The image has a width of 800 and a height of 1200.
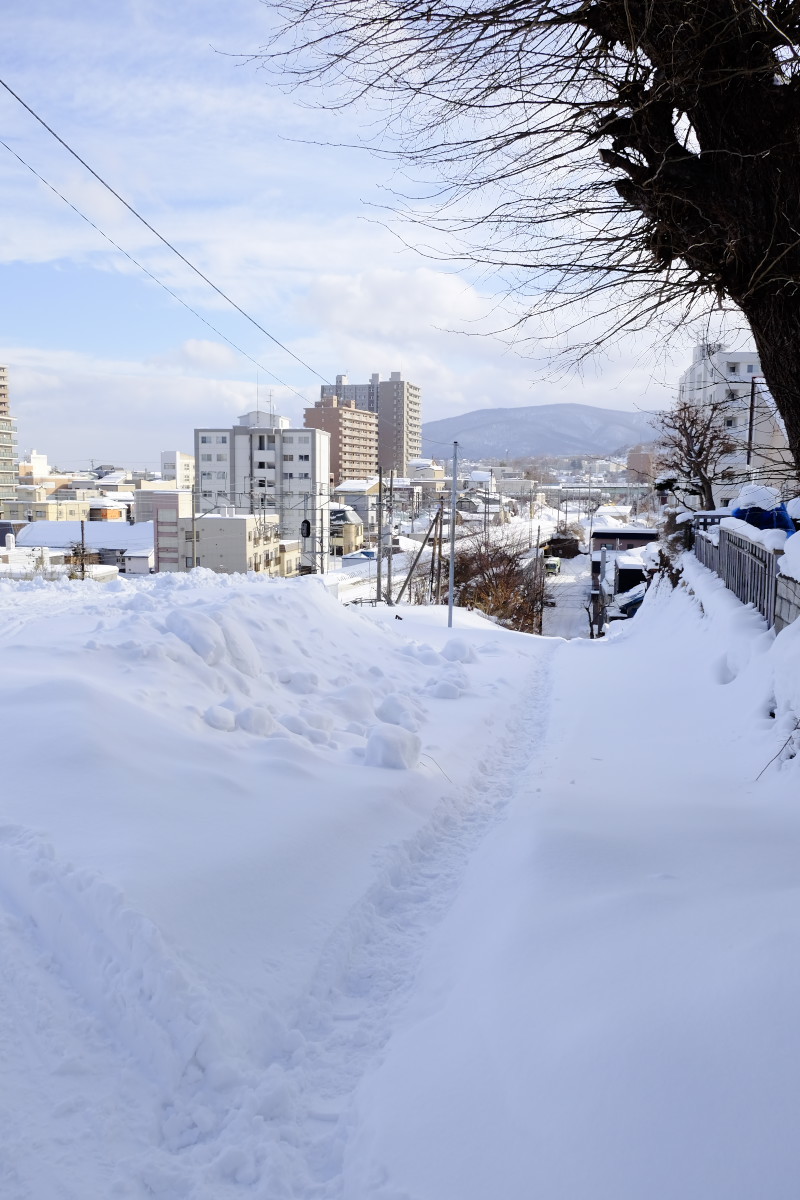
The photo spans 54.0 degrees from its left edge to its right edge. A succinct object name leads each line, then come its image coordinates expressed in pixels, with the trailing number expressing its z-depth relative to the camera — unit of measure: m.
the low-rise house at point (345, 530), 67.50
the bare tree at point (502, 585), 33.28
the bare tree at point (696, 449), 26.47
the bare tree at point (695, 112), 3.46
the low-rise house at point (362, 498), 80.06
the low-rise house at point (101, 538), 55.19
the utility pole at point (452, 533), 17.18
